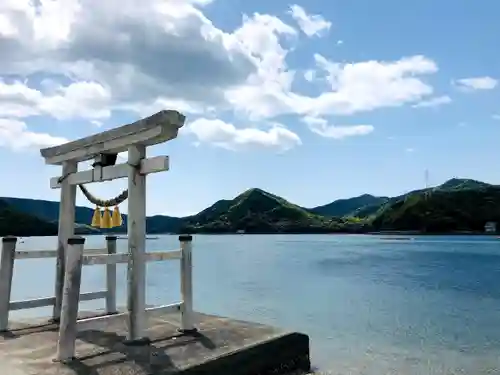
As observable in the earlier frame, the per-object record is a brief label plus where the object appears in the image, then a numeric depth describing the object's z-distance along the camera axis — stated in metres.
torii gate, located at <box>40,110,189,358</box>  7.56
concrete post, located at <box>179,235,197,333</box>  8.80
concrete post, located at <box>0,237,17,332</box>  8.80
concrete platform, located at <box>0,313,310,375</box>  6.78
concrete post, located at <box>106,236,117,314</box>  9.75
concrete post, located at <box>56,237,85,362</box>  7.07
